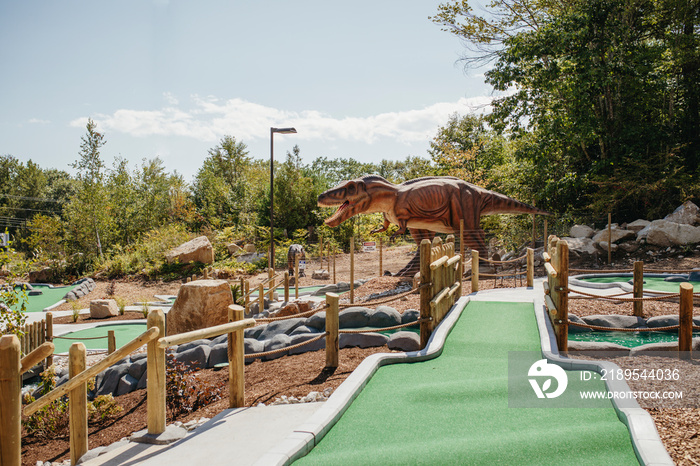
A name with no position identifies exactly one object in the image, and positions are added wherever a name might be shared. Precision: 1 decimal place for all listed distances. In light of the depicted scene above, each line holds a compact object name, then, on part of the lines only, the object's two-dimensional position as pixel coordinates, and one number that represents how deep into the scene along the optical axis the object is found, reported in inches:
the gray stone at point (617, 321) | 277.6
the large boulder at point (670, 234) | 539.5
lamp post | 620.5
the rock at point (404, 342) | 237.0
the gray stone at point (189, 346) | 297.3
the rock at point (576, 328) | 285.7
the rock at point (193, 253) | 929.5
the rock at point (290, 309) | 396.6
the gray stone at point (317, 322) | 298.1
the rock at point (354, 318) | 296.7
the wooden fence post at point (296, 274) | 552.7
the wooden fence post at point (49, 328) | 371.9
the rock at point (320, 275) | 772.6
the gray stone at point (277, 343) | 258.4
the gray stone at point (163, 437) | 149.9
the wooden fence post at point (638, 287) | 294.8
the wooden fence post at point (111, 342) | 333.4
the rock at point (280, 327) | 306.0
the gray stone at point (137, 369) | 266.7
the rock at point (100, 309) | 575.8
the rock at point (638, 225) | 599.2
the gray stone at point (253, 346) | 262.7
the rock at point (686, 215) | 571.5
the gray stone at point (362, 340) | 250.8
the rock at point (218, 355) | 269.8
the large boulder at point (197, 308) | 387.2
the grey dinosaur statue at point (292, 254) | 824.3
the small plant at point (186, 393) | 195.3
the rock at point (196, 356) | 267.3
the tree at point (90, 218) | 1020.5
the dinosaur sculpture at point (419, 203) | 462.6
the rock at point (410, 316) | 297.0
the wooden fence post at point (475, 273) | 395.2
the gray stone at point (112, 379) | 264.5
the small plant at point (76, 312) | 557.6
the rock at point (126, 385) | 258.1
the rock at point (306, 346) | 259.8
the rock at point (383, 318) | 292.5
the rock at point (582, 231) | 613.6
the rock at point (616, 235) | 579.8
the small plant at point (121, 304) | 598.2
